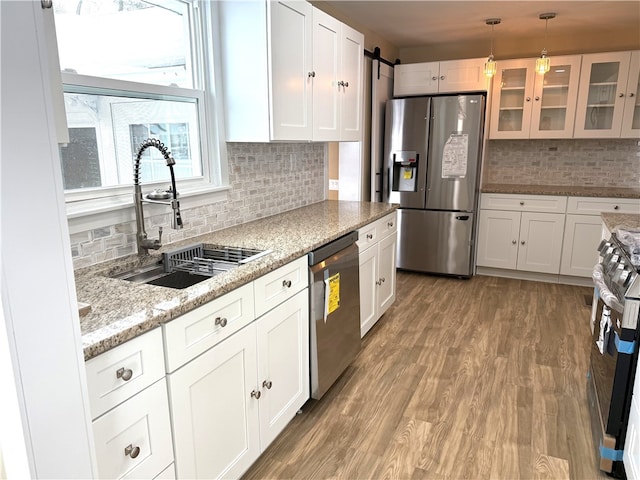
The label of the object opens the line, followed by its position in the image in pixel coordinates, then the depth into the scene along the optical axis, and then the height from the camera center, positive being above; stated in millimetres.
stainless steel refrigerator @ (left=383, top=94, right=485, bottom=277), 4199 -259
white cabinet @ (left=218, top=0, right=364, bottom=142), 2262 +435
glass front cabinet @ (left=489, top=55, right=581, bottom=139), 4168 +474
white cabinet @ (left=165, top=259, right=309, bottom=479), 1420 -881
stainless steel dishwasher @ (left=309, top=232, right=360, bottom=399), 2180 -832
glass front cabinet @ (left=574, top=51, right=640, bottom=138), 3963 +478
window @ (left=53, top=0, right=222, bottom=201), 1734 +251
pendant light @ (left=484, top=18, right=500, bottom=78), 3777 +705
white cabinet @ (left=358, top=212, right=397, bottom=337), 2852 -820
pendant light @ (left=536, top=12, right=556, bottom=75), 3695 +715
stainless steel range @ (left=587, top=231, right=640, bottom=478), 1767 -840
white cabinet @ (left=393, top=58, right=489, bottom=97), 4332 +713
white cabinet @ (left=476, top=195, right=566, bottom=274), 4262 -837
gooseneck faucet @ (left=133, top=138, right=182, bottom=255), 1774 -217
